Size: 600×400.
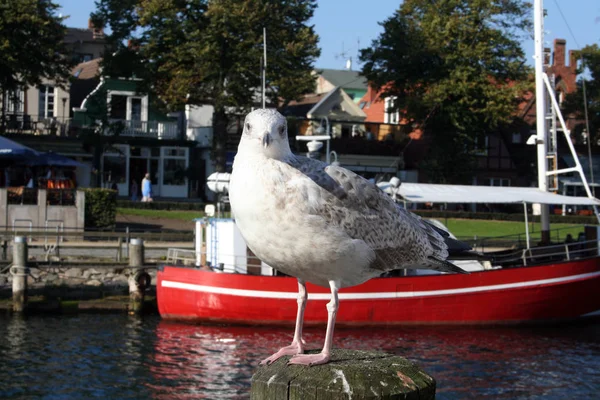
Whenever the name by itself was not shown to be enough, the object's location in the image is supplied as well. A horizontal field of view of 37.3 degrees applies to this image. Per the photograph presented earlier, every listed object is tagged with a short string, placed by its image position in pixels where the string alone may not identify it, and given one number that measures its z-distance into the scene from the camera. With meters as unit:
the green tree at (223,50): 41.94
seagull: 4.38
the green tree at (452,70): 48.09
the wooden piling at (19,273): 22.61
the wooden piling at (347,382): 3.53
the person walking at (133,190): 47.03
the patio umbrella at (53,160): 32.38
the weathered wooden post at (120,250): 25.05
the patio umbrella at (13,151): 29.72
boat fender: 23.83
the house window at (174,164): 51.03
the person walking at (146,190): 42.72
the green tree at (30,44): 41.16
